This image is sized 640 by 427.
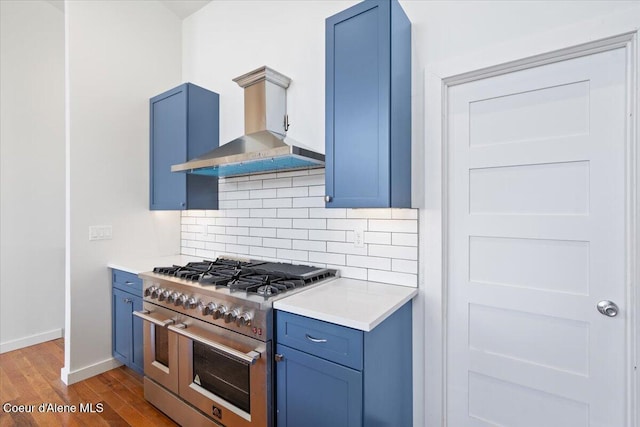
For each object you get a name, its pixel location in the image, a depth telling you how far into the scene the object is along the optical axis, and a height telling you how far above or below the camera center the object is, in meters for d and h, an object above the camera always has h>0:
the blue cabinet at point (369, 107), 1.63 +0.58
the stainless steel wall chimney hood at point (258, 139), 2.04 +0.51
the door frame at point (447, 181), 1.34 +0.16
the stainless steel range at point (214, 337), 1.63 -0.73
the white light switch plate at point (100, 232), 2.71 -0.17
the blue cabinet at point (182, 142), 2.77 +0.66
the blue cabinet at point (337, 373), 1.36 -0.75
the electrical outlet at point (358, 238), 2.09 -0.17
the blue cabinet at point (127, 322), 2.51 -0.92
